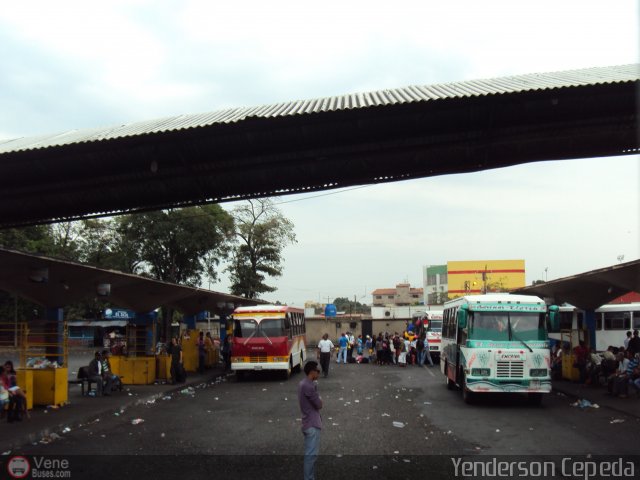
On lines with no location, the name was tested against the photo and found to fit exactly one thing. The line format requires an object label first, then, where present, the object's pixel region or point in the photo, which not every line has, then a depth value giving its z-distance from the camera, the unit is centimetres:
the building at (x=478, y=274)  10606
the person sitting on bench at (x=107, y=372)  1867
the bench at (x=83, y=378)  1827
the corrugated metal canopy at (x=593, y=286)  1733
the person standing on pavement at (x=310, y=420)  781
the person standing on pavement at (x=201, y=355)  2762
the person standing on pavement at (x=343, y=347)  3550
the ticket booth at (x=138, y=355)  2227
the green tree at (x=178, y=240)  4678
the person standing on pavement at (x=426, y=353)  3325
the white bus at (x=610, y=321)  3250
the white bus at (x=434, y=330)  3418
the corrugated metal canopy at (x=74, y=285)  1439
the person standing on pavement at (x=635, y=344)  2139
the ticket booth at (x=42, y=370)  1528
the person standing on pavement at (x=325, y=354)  2558
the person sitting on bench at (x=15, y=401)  1328
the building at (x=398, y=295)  14888
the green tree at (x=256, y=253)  5497
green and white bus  1559
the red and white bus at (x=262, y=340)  2445
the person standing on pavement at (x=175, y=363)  2206
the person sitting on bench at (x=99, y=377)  1809
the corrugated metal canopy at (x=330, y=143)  882
